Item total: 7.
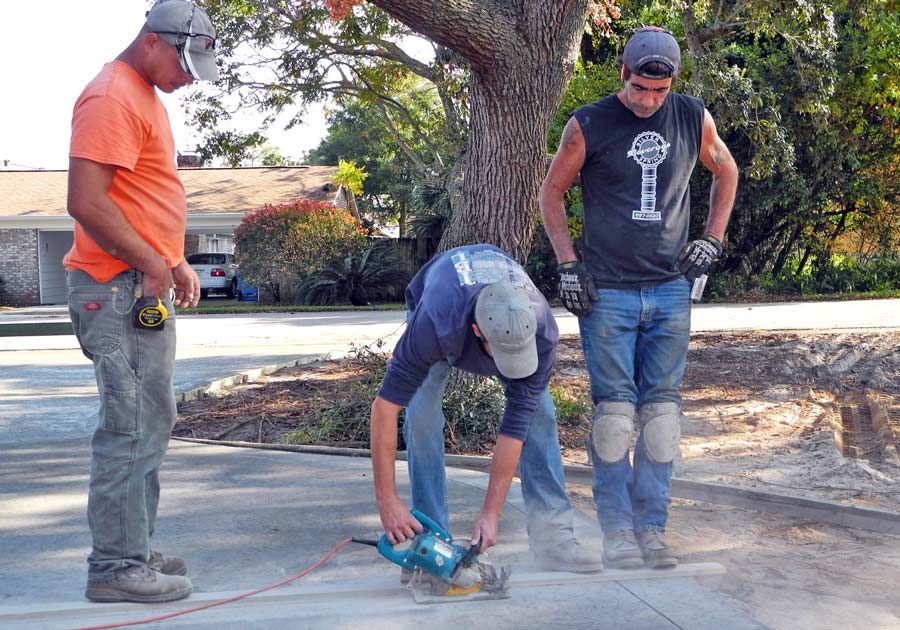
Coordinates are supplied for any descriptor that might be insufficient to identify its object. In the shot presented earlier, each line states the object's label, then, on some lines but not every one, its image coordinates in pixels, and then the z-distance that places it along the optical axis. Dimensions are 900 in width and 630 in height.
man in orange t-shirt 3.42
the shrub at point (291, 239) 25.39
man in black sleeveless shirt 4.33
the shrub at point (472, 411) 6.57
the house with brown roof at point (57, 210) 30.48
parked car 31.20
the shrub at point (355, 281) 24.80
